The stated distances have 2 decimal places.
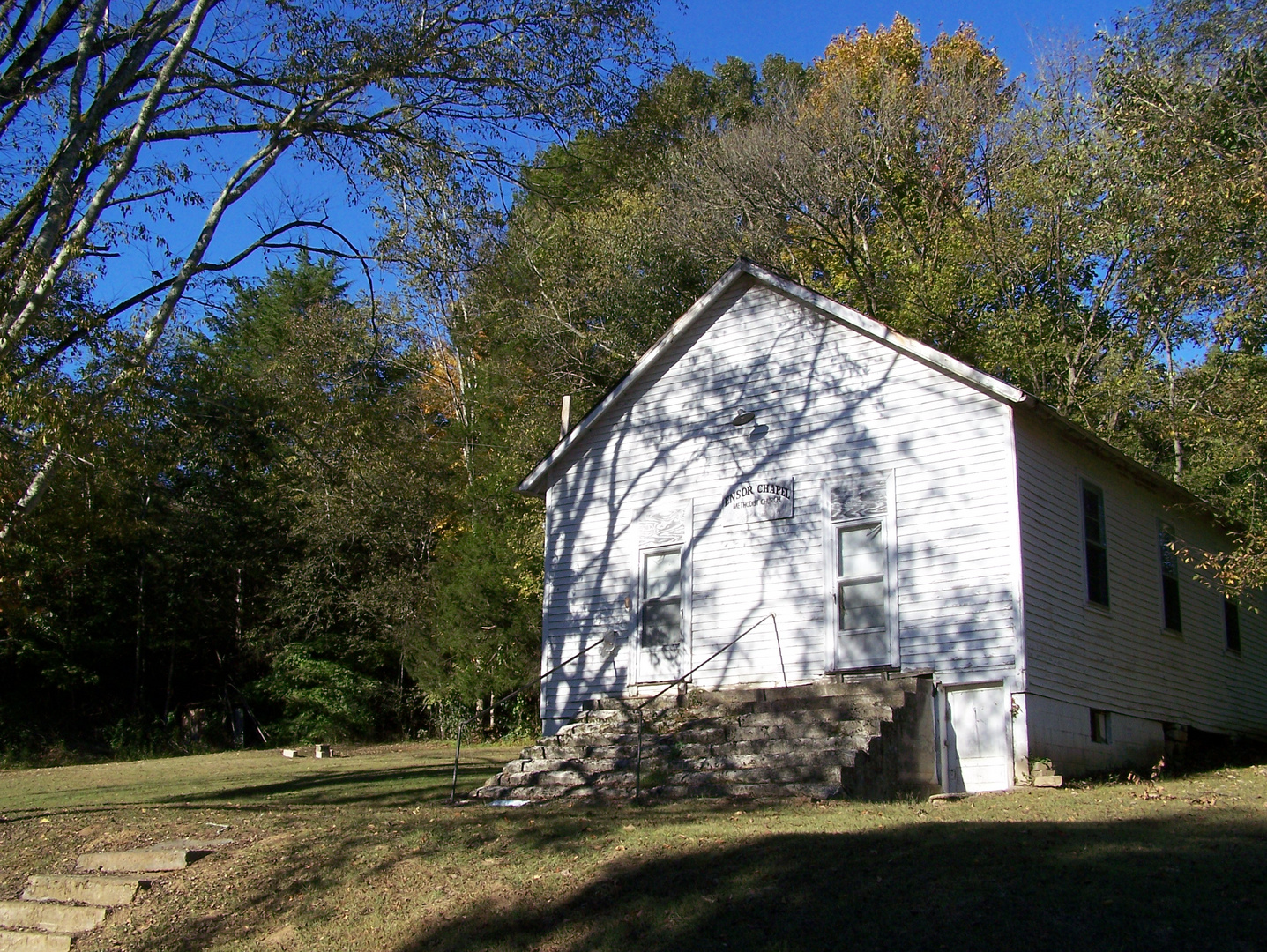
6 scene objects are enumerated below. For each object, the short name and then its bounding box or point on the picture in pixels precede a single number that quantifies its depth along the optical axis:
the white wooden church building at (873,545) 13.48
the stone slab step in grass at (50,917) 8.88
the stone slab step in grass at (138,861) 9.62
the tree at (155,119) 11.72
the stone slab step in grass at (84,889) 9.17
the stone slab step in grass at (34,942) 8.66
